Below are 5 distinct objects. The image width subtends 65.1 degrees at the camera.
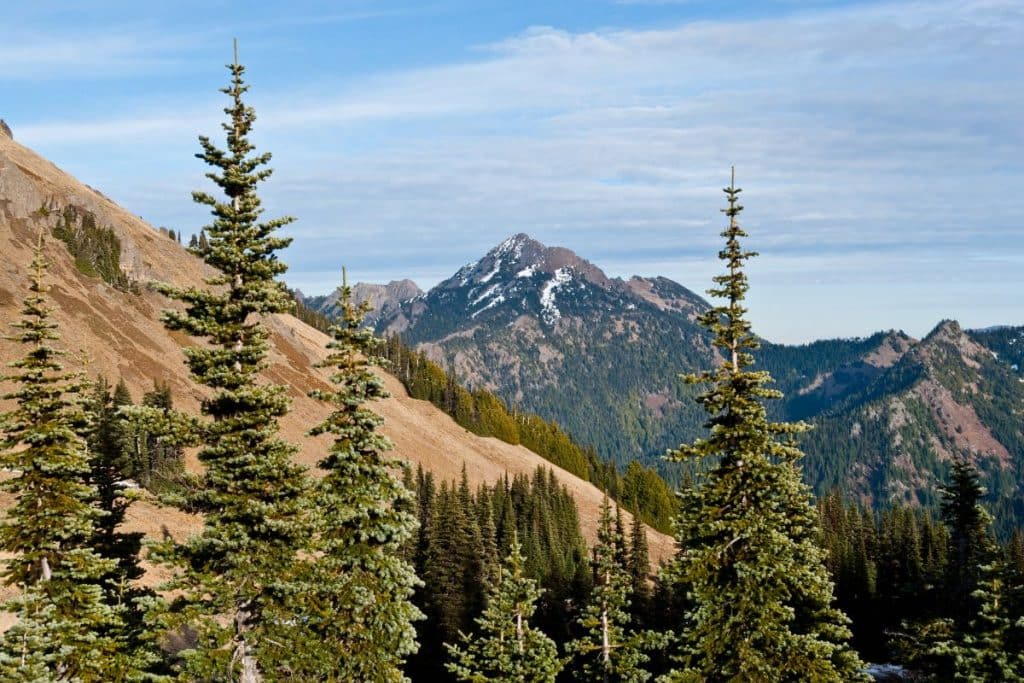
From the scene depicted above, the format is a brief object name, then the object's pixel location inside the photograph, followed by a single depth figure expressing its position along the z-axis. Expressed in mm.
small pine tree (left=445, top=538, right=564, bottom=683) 38312
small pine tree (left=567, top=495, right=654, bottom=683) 36938
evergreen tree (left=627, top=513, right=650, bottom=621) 70000
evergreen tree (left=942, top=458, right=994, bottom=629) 41938
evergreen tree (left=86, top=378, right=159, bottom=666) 34406
